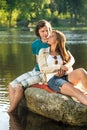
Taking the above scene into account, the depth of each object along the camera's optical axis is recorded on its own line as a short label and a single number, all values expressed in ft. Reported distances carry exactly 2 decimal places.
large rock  27.68
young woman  29.17
